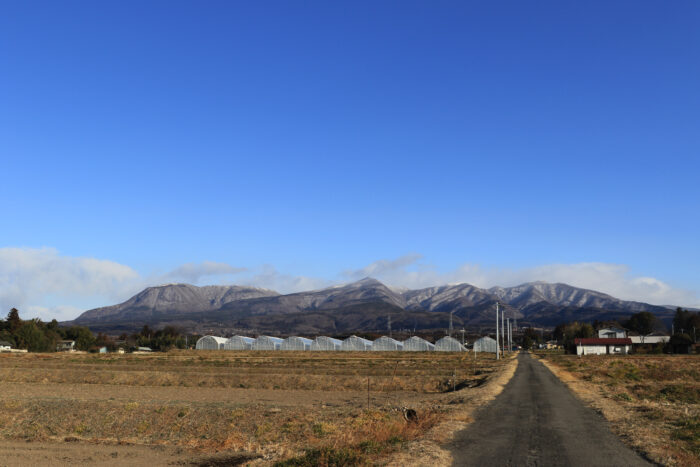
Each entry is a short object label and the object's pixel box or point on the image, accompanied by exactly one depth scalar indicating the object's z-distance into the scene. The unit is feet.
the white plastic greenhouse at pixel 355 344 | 556.10
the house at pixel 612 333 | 631.40
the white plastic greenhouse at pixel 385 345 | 545.03
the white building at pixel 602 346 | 465.47
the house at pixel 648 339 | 593.01
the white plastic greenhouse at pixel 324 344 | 549.13
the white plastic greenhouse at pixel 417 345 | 547.90
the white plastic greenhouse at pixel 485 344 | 551.59
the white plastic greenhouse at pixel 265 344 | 556.10
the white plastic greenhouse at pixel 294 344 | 549.54
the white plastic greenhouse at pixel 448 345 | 538.88
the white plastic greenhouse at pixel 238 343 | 558.56
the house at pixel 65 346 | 539.94
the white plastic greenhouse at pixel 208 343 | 559.38
